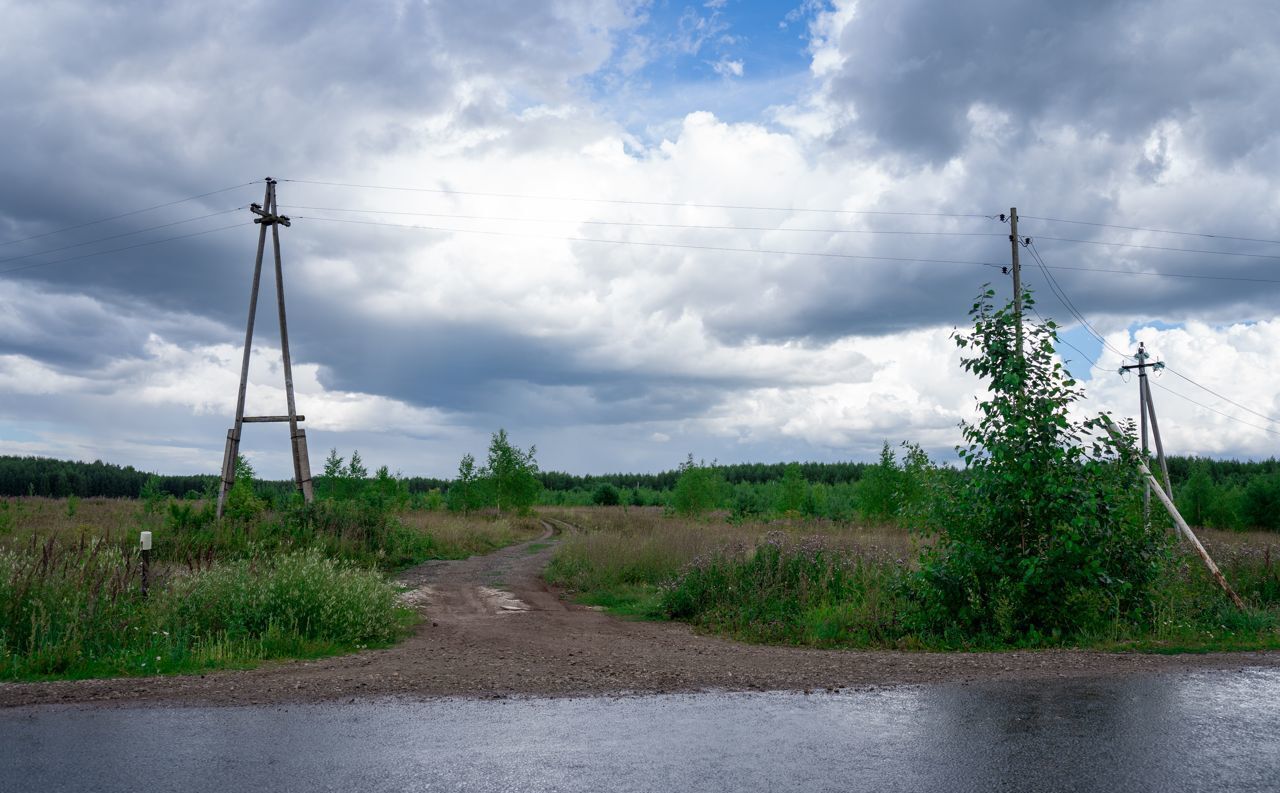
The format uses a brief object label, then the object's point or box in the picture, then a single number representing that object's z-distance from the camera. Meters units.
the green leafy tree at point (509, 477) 55.62
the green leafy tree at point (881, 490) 44.06
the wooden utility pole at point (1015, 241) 25.88
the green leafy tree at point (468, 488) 56.97
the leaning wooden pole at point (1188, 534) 14.40
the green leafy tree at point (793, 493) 59.94
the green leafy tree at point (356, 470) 47.06
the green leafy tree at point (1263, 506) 55.72
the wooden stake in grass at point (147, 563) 12.93
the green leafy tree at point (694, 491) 52.84
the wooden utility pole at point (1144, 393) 31.24
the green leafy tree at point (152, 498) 30.00
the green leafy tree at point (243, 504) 24.73
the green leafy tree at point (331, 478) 45.62
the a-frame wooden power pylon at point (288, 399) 24.45
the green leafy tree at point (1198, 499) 56.41
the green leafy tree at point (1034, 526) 13.26
